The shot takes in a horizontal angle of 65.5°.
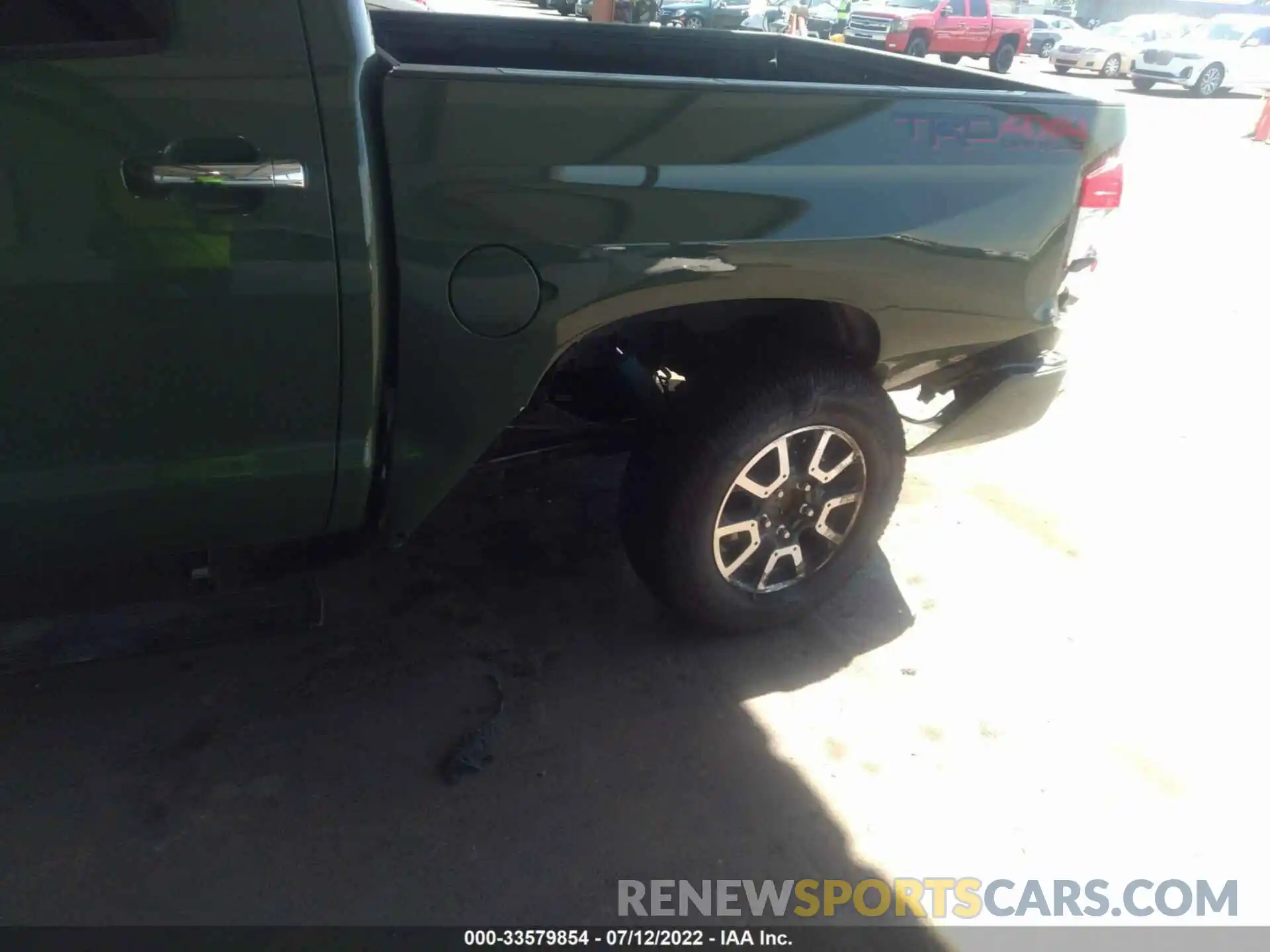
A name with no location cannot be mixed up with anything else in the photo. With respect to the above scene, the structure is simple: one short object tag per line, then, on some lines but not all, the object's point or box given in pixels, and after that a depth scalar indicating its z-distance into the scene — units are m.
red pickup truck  21.08
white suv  20.78
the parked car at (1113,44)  22.02
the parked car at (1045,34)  27.30
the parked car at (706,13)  21.30
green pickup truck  1.80
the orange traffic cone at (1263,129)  14.22
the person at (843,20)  22.68
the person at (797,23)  17.91
